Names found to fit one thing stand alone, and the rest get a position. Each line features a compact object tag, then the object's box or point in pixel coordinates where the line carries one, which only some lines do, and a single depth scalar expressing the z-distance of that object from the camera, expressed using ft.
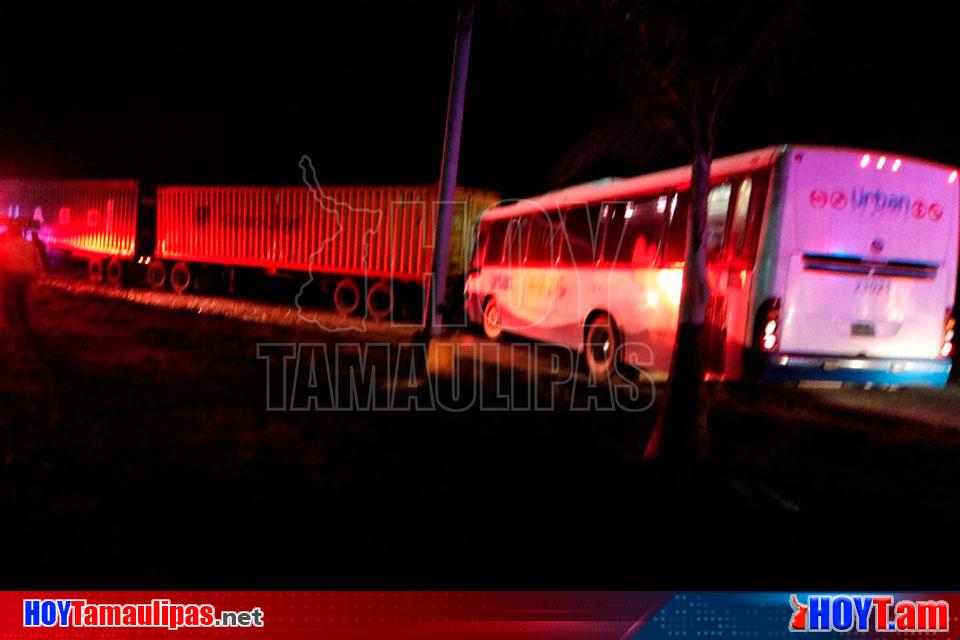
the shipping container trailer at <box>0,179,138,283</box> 69.46
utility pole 27.78
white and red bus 23.30
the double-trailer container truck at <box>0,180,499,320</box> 51.57
